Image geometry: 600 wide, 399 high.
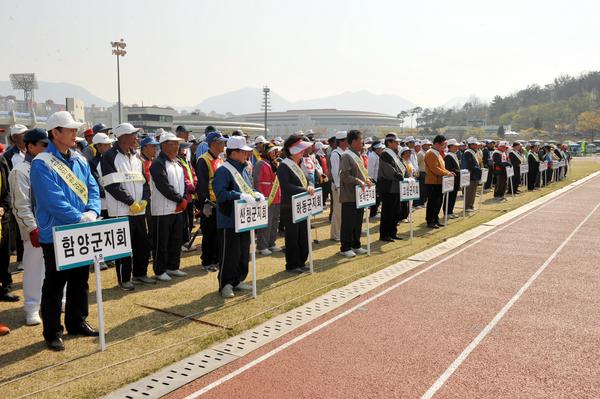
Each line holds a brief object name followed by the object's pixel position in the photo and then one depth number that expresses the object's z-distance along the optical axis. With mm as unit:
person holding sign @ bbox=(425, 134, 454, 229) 12609
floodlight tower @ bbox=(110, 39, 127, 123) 37562
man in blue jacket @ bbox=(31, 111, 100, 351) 5016
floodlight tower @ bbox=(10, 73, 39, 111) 91875
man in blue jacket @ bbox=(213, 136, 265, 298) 6887
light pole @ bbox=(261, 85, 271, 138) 94062
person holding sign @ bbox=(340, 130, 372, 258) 9461
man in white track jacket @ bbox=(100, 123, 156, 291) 6988
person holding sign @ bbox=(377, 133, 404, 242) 11047
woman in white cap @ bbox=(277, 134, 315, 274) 8336
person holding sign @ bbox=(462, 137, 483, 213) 15664
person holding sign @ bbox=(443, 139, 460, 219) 14031
